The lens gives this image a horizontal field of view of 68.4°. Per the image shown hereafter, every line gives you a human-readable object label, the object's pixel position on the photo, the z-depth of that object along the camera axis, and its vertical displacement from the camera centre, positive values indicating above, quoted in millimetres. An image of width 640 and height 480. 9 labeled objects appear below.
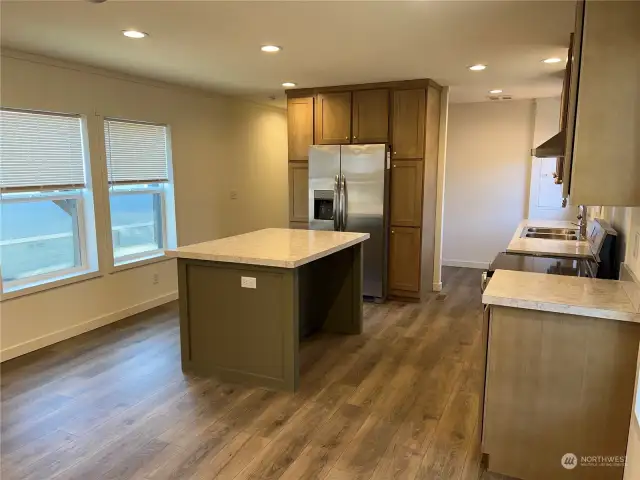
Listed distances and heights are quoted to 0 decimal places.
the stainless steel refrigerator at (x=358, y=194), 4781 -198
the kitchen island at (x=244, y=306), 2896 -839
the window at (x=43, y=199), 3482 -200
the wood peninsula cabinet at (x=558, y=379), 1880 -840
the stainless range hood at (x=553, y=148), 2400 +148
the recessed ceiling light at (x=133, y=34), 2943 +888
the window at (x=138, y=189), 4328 -143
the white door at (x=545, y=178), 5836 -27
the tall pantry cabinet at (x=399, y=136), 4703 +406
